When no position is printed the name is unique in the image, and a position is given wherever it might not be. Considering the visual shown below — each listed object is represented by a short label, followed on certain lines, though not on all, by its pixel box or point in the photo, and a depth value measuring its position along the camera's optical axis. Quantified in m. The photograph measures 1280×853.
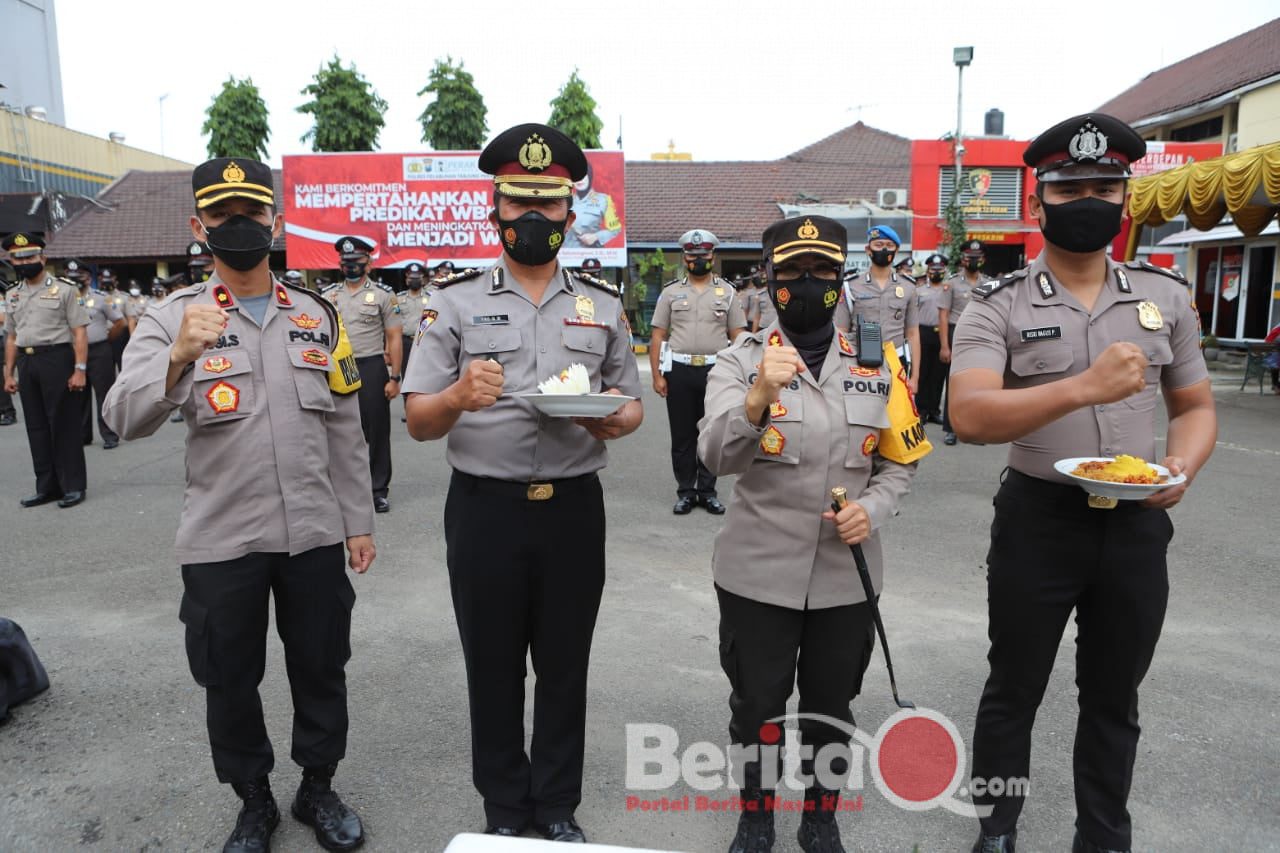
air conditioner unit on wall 23.38
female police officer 2.56
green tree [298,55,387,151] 24.08
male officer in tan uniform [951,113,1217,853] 2.48
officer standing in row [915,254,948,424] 10.69
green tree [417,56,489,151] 24.27
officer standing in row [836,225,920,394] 8.27
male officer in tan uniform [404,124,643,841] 2.69
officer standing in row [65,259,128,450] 10.20
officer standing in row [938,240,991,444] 9.66
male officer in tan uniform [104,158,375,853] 2.66
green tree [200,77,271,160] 25.12
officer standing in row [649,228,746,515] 7.08
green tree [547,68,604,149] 24.48
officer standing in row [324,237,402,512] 7.23
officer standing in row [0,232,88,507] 7.49
